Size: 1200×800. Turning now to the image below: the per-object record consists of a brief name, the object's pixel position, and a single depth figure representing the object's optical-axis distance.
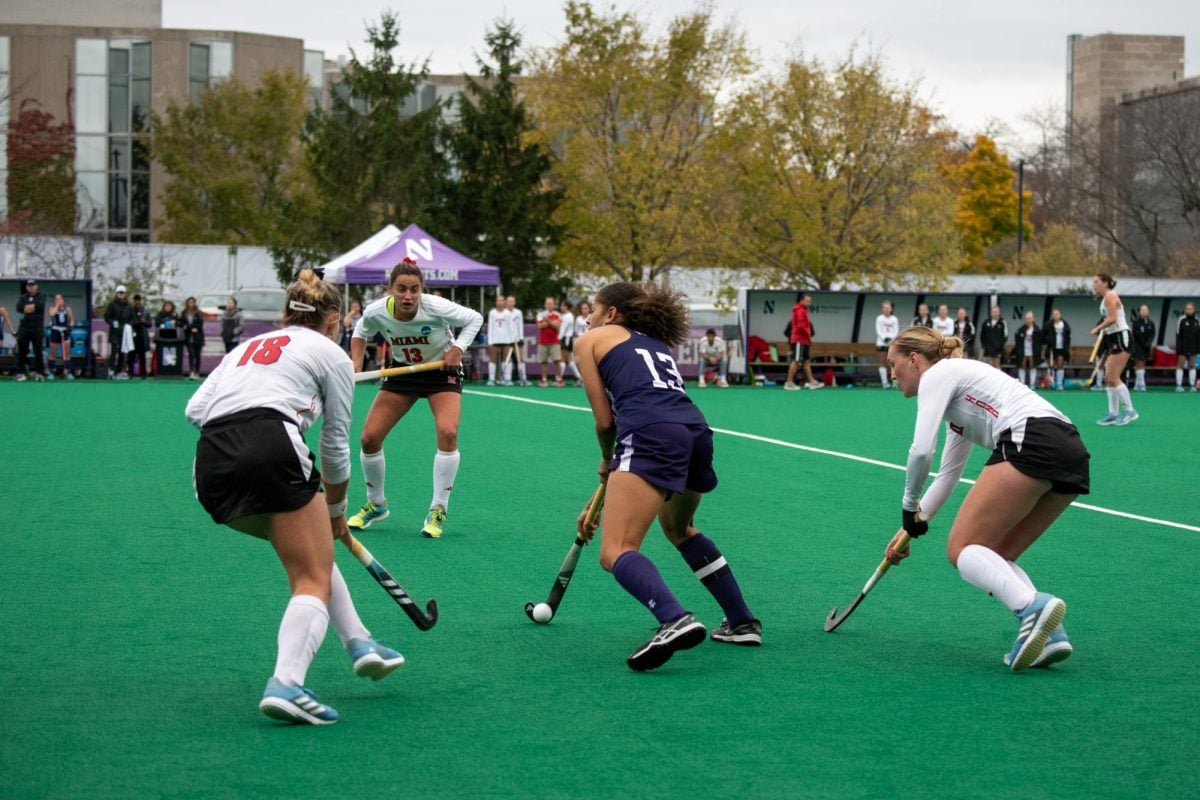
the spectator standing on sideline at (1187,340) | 33.16
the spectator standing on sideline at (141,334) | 31.38
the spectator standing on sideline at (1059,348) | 33.16
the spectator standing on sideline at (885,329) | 32.47
